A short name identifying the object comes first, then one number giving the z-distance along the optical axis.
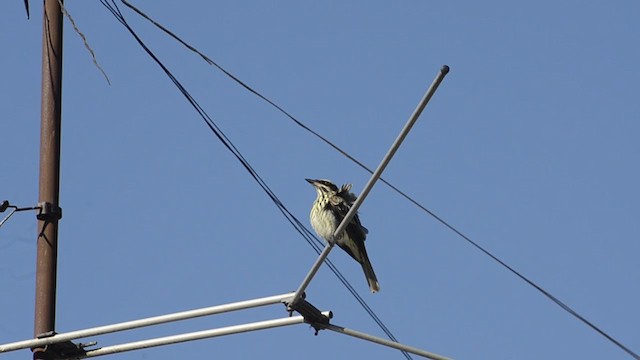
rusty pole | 19.44
